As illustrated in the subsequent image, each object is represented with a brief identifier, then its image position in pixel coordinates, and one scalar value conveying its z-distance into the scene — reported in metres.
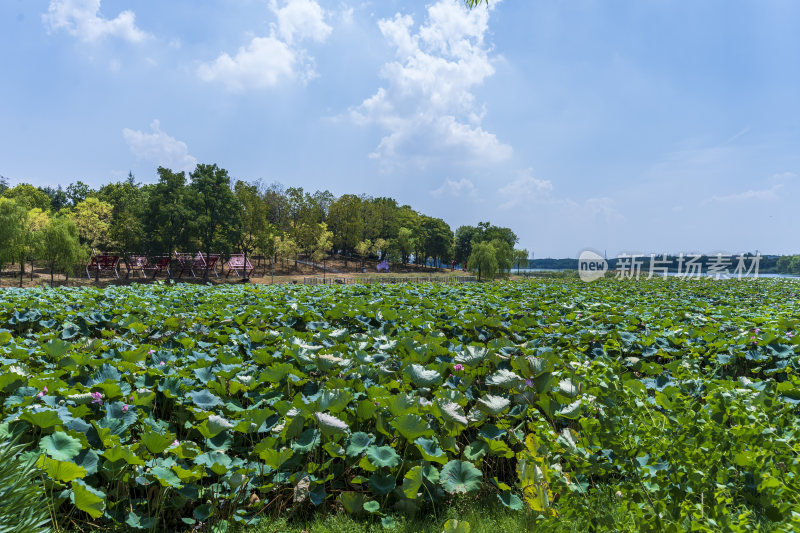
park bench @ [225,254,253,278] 45.62
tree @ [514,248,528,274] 89.04
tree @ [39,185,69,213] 67.99
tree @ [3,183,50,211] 59.47
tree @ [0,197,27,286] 29.88
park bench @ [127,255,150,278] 41.28
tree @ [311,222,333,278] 52.28
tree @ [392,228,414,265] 64.10
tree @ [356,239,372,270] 60.25
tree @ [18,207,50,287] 31.80
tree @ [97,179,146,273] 38.78
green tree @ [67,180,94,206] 64.62
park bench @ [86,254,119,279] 40.62
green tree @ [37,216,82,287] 31.69
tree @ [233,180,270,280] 44.78
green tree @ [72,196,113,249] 40.34
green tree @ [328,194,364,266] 61.47
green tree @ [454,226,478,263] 74.94
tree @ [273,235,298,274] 48.42
